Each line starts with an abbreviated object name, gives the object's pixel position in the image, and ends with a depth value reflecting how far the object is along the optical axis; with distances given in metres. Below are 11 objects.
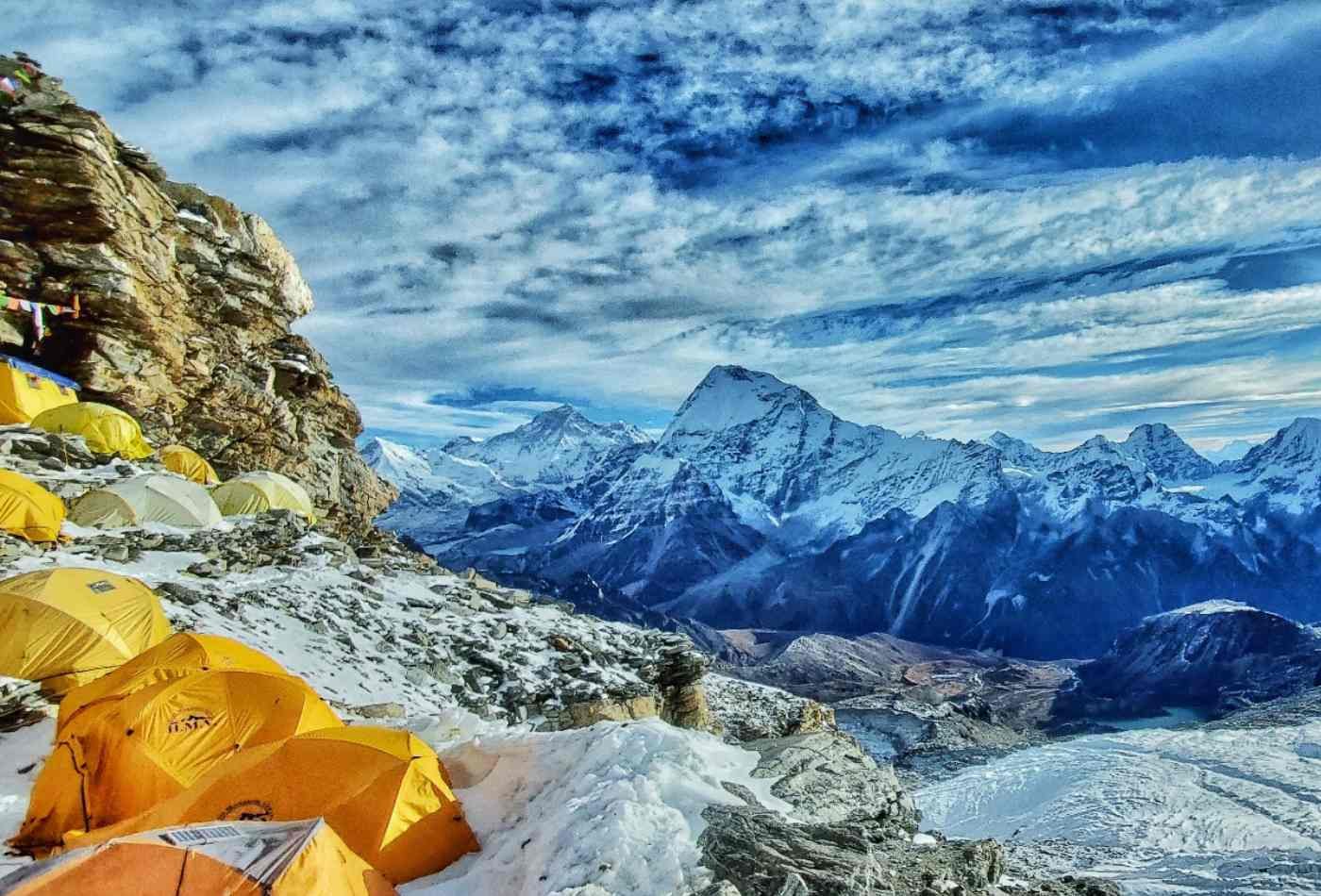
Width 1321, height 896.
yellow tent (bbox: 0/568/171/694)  13.48
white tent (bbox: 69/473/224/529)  25.45
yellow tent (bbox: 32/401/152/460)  31.66
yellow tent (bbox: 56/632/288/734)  11.03
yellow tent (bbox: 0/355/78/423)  31.06
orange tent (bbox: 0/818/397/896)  5.92
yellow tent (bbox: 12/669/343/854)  9.83
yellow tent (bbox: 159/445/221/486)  36.34
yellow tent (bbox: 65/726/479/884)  8.64
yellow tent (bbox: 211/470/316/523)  34.38
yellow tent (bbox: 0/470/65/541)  20.67
